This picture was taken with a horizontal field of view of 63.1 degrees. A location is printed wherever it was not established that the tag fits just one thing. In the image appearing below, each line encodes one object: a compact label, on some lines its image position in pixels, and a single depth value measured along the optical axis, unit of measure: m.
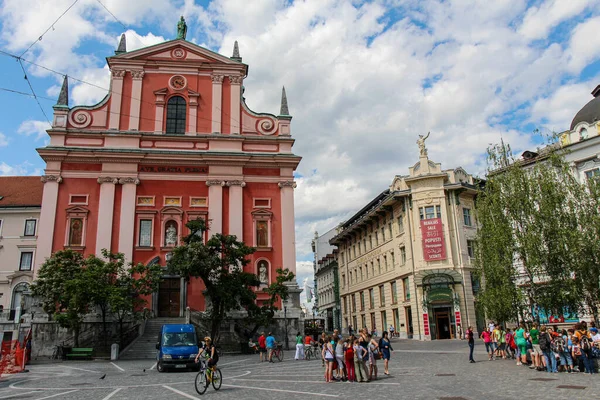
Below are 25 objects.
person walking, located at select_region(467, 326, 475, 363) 19.78
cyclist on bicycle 13.57
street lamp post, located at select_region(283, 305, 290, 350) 32.50
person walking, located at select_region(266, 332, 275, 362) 23.61
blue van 19.84
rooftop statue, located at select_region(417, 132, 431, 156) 42.08
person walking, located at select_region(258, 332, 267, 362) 24.40
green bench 26.98
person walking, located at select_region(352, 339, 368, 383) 14.92
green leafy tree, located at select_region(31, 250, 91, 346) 26.88
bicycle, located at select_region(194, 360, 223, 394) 13.14
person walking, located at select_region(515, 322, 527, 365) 18.72
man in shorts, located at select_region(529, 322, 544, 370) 17.31
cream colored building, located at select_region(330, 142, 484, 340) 38.62
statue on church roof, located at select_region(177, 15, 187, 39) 42.03
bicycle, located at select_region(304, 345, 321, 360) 25.88
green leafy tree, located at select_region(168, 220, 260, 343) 27.78
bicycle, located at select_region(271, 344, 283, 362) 24.39
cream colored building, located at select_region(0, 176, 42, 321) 43.09
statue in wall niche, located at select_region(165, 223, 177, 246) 34.56
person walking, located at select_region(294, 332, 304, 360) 25.15
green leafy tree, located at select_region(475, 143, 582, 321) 21.73
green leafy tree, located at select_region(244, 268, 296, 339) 28.78
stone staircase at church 27.20
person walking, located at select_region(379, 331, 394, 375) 16.77
